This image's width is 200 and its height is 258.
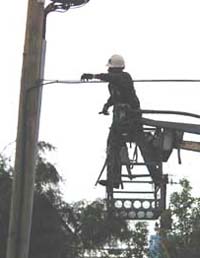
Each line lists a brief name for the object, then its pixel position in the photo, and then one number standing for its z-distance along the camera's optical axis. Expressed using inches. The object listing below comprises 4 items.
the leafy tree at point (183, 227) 1339.8
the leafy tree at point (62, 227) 1359.5
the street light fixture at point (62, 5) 530.5
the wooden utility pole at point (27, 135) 502.6
